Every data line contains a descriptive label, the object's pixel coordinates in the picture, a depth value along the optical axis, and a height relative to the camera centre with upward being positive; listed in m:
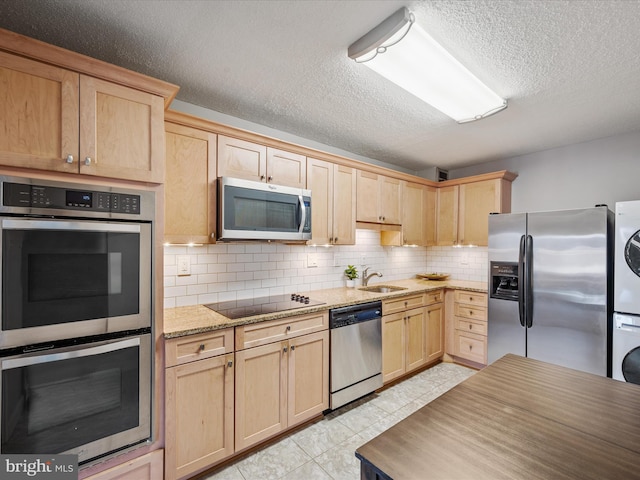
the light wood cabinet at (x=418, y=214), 3.75 +0.33
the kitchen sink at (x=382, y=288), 3.49 -0.57
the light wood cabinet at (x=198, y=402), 1.72 -0.99
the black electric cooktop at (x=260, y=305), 2.17 -0.53
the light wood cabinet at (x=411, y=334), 2.99 -1.02
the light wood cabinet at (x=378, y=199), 3.23 +0.46
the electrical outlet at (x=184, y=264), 2.31 -0.20
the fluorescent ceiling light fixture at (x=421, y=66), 1.51 +1.02
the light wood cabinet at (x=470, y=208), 3.65 +0.41
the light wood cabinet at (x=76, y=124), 1.33 +0.55
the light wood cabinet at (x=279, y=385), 2.01 -1.07
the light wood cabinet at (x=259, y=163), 2.25 +0.61
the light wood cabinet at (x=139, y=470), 1.54 -1.23
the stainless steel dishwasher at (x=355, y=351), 2.51 -0.99
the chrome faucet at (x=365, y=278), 3.54 -0.46
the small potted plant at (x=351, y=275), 3.43 -0.41
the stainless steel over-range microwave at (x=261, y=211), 2.15 +0.21
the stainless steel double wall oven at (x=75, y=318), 1.32 -0.39
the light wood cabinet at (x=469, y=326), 3.40 -1.00
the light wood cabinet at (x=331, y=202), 2.81 +0.36
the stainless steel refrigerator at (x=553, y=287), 2.61 -0.44
